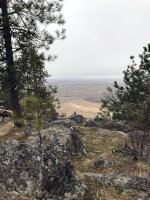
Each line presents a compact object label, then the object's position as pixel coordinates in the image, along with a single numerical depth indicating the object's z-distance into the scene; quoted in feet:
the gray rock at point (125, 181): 13.31
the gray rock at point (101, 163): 16.63
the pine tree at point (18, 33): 27.73
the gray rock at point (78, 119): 51.19
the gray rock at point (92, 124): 42.92
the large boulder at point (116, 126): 40.32
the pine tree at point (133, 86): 49.99
